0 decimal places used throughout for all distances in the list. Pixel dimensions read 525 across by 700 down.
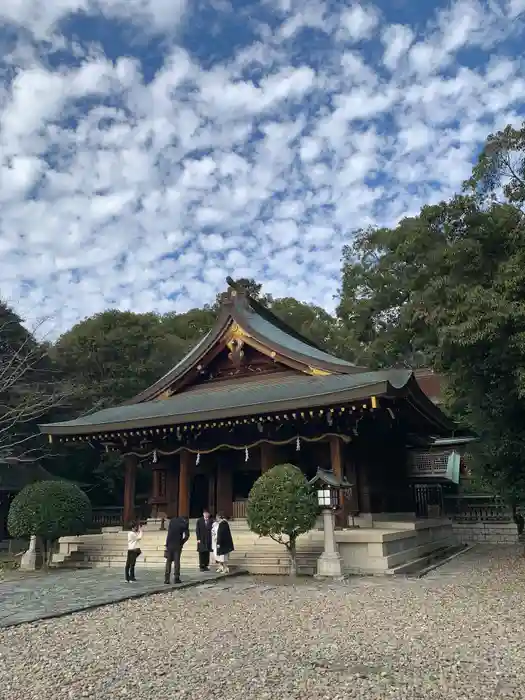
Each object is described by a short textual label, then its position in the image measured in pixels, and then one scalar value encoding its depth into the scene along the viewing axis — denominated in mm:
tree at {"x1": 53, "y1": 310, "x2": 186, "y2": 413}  30609
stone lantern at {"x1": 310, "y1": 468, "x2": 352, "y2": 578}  12055
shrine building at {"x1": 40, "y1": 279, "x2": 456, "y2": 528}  15234
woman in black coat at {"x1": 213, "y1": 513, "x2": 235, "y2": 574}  12781
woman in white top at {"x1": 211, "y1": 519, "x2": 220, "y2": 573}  12945
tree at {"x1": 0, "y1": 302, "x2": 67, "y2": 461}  24791
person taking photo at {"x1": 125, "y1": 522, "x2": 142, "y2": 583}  11734
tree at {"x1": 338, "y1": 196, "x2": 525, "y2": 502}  11945
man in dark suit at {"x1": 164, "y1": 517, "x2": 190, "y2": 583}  11258
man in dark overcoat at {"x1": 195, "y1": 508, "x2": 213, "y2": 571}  13266
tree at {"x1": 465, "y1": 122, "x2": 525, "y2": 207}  13258
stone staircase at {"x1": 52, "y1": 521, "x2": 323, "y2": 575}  13305
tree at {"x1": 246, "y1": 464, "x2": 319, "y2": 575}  11758
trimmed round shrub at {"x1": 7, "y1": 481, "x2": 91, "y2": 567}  14523
